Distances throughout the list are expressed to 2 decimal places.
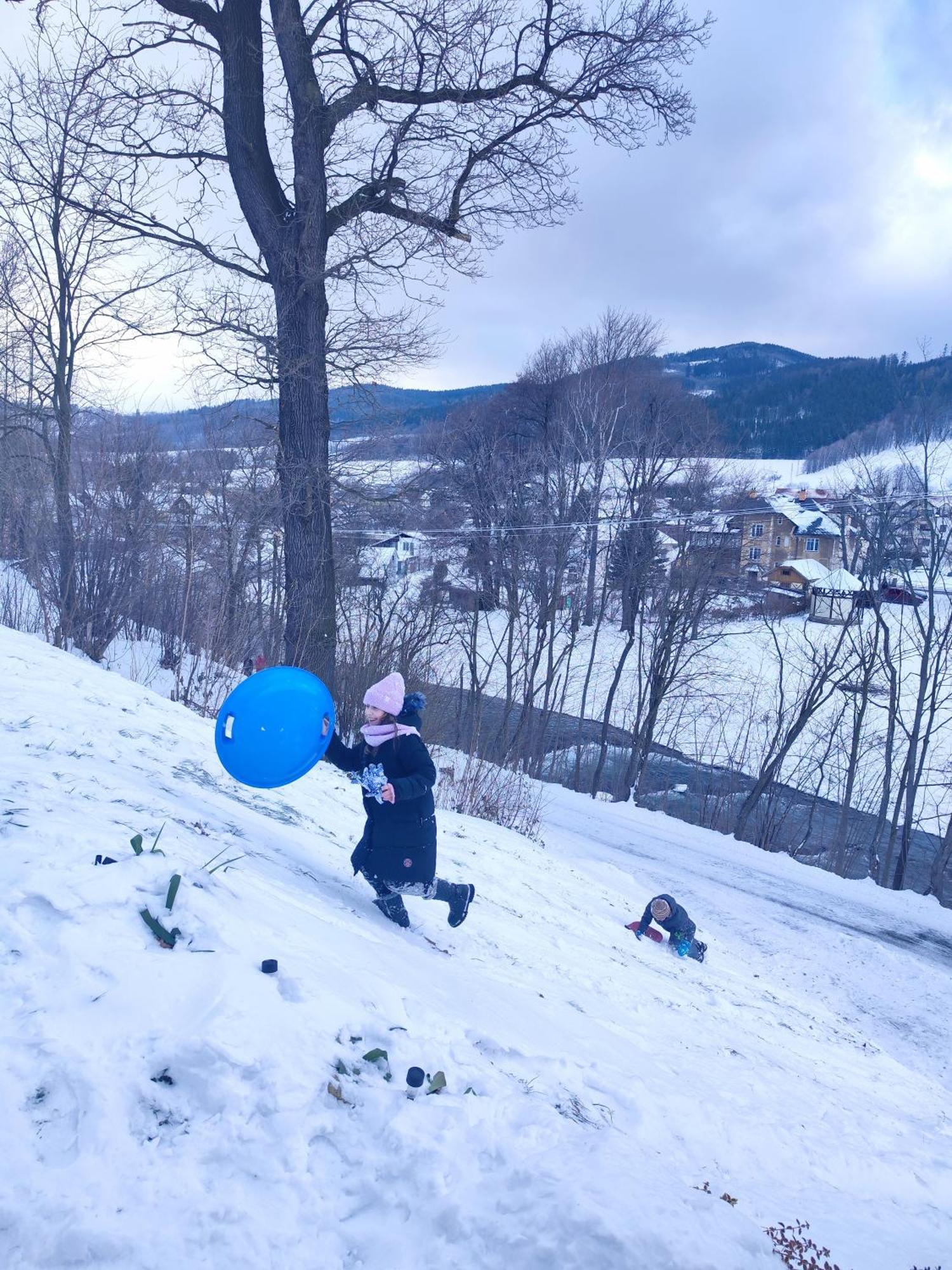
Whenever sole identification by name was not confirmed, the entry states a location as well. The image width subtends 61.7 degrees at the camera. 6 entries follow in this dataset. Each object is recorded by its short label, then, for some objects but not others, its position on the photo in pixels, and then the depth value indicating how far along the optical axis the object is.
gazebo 26.30
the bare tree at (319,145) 9.37
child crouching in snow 7.25
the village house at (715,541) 26.98
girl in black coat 4.70
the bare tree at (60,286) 9.47
